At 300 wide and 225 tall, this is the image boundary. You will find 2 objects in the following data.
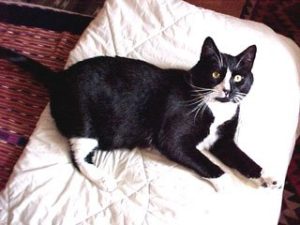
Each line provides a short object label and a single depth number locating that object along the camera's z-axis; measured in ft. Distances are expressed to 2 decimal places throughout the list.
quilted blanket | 3.33
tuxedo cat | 3.63
